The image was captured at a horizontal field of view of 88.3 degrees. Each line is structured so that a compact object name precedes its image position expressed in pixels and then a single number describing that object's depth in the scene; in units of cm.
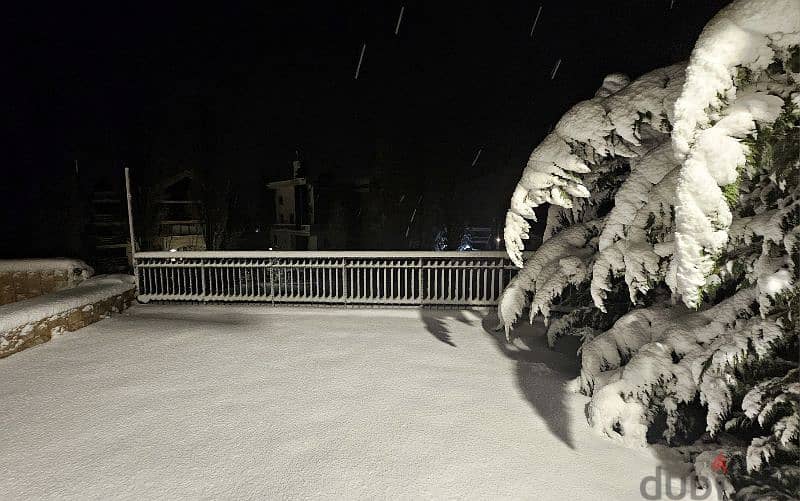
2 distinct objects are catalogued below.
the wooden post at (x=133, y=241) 827
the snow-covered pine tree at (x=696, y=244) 238
